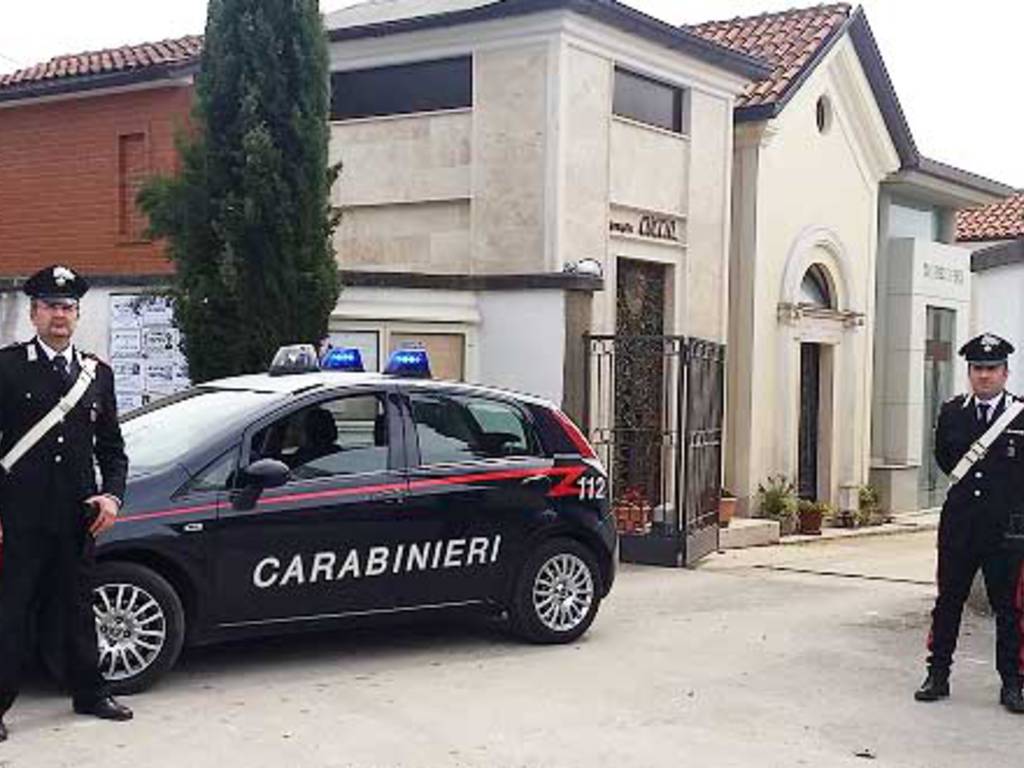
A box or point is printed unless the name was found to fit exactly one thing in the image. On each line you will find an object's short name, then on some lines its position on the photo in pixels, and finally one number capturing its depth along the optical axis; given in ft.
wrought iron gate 43.39
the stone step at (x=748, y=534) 53.01
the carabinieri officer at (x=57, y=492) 21.04
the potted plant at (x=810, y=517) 62.39
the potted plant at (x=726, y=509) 53.59
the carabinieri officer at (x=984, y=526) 24.35
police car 23.73
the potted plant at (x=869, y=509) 69.77
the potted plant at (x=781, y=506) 61.31
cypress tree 39.40
